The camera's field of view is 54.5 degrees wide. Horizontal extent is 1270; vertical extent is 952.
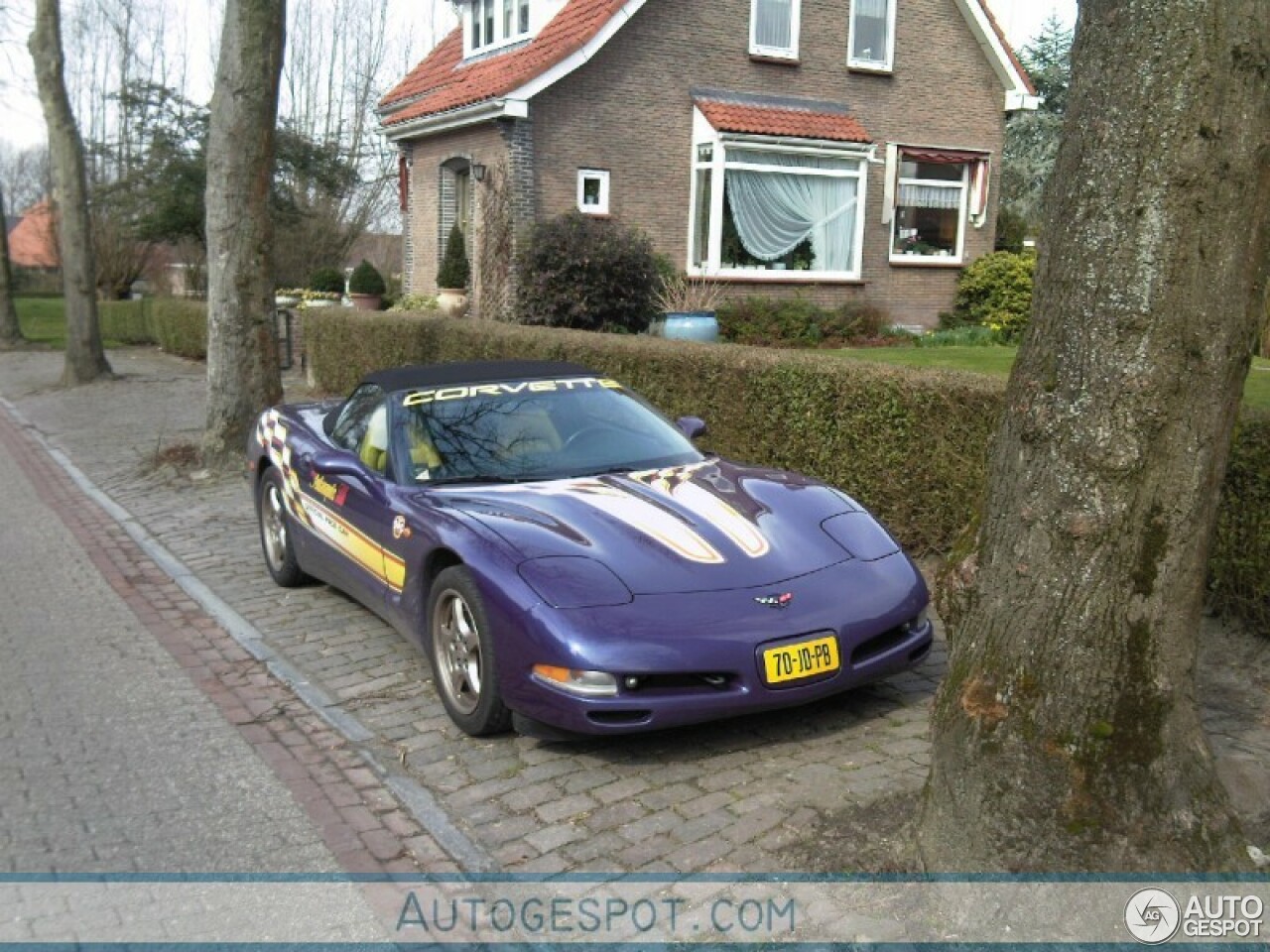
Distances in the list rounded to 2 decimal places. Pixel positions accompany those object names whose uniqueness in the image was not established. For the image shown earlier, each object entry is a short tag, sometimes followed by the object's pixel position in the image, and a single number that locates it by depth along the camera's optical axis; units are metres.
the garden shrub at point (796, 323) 19.34
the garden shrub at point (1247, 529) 5.48
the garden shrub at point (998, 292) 21.45
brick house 19.17
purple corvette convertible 4.41
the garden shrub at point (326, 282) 25.25
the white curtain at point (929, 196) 22.06
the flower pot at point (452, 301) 20.17
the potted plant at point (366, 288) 22.92
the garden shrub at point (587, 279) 16.89
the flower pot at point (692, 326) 17.20
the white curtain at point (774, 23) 20.50
